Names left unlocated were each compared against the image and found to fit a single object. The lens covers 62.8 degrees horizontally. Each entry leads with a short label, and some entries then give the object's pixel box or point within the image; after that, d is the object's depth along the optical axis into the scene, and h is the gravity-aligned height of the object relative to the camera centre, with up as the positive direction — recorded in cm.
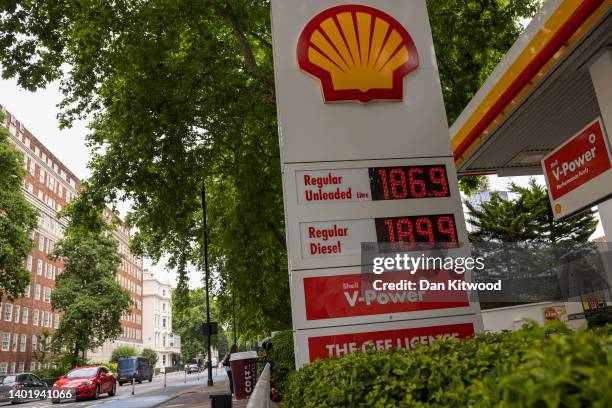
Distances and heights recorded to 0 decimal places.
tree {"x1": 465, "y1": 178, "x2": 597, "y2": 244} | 4903 +1030
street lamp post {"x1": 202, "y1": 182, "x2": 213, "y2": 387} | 2248 +260
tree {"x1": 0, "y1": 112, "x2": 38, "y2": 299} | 3145 +905
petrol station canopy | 615 +358
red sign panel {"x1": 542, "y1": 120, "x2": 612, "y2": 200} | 722 +239
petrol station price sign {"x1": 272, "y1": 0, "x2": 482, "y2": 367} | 630 +225
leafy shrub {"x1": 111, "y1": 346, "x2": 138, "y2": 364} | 7569 +88
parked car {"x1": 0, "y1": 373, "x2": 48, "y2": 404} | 2797 -120
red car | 2444 -111
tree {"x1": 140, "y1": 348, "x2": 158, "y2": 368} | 9231 +27
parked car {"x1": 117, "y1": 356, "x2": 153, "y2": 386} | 4500 -104
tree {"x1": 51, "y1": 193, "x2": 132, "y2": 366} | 5009 +652
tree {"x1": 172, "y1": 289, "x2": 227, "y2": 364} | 10925 +376
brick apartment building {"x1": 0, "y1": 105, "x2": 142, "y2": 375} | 5094 +1164
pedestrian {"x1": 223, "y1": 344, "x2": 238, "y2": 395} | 1670 -54
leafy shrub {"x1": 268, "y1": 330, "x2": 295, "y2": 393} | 1345 -41
